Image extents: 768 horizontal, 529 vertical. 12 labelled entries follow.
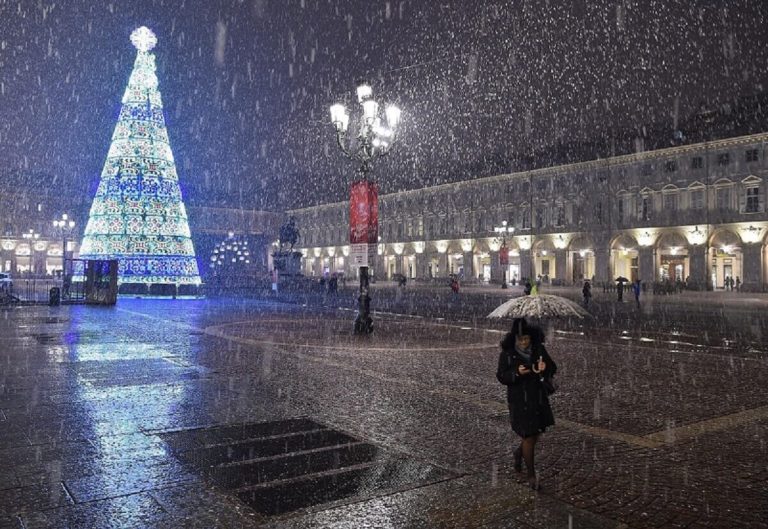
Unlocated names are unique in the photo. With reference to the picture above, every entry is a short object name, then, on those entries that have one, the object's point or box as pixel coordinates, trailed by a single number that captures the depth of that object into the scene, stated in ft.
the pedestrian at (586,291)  92.73
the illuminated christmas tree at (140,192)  90.07
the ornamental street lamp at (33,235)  244.65
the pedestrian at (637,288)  98.53
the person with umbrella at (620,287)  105.33
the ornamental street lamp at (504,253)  139.44
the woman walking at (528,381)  15.42
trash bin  85.56
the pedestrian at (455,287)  132.46
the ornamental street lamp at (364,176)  48.47
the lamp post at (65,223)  142.76
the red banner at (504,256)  139.23
